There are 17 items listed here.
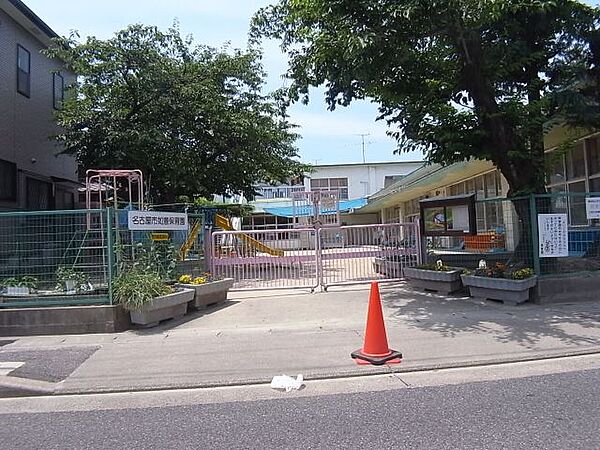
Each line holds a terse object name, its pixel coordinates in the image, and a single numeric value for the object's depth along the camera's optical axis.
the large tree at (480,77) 10.08
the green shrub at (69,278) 9.23
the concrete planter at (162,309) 9.04
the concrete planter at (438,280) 11.50
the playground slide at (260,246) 12.91
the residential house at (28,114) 15.81
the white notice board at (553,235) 10.30
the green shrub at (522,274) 10.12
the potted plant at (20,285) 9.18
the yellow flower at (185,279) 10.93
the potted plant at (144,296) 8.95
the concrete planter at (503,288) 9.96
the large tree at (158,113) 16.69
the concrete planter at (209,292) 10.56
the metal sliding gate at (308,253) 12.85
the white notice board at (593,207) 10.66
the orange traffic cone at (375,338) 6.83
